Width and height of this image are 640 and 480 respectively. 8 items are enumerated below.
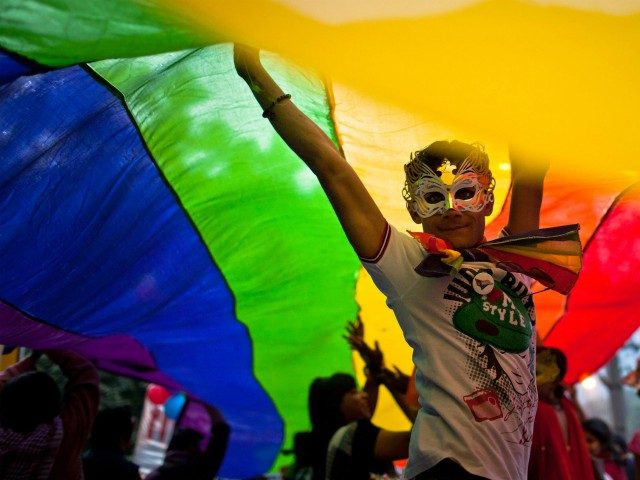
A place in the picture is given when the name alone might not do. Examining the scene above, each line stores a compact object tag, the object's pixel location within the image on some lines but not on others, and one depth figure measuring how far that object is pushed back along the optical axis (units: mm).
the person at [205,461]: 4031
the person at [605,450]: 5441
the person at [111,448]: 3358
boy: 1594
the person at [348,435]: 2674
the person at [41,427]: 2785
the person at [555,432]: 2656
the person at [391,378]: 3062
